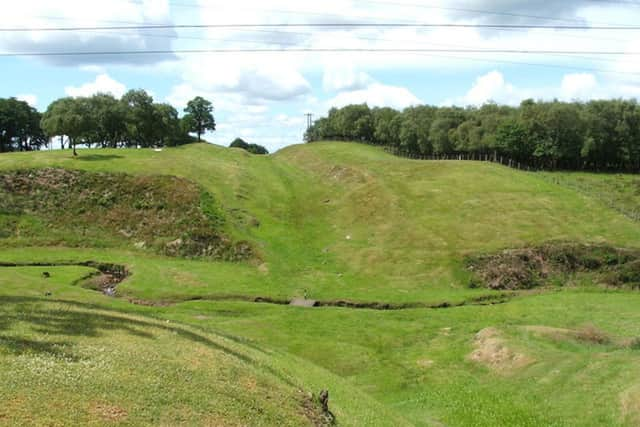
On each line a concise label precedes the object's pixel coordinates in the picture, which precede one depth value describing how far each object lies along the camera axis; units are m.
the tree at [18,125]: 169.50
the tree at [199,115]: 191.88
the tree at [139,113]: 146.25
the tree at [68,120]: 98.50
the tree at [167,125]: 151.64
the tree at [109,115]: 139.50
